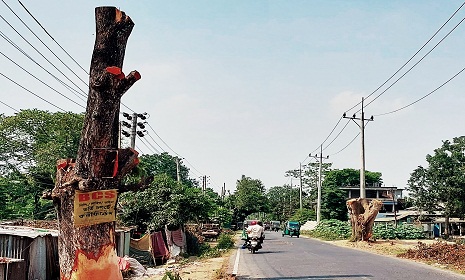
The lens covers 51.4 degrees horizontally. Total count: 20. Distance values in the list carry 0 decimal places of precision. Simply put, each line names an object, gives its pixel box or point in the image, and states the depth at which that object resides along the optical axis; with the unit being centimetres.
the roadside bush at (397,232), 3791
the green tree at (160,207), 2559
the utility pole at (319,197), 5638
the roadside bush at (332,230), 4377
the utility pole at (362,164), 3347
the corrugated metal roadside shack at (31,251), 1463
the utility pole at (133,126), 2605
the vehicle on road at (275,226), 7818
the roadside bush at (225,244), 2983
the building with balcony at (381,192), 8336
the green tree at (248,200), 8981
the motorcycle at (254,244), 2336
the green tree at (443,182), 4475
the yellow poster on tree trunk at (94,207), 815
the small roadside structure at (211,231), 3874
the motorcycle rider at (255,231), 2379
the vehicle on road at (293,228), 5054
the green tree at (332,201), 6606
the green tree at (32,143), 4703
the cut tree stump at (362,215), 3012
